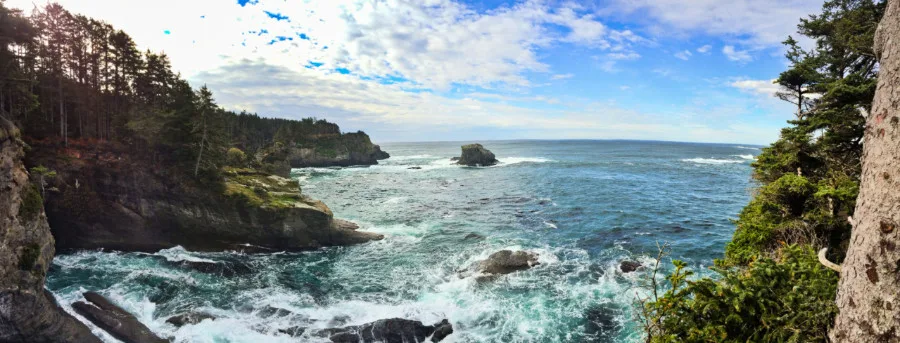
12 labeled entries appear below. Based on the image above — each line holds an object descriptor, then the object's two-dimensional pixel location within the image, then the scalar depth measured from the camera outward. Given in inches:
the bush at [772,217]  563.2
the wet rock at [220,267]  969.1
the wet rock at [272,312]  746.2
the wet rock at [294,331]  679.7
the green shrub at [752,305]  243.4
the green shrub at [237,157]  1994.3
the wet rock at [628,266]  936.9
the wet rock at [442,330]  677.4
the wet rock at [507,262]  964.6
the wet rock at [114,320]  656.4
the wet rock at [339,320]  722.2
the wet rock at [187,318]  701.9
